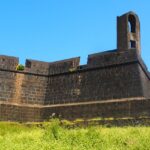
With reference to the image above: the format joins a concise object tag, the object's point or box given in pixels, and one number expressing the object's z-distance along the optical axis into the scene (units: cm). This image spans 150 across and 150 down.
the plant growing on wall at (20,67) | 1929
